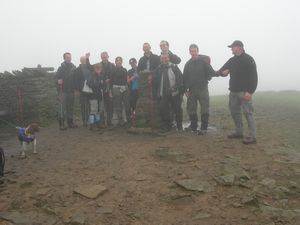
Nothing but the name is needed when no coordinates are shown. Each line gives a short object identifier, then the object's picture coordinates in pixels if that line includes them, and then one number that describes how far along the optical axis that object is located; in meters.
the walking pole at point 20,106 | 15.54
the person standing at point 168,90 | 11.09
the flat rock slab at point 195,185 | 6.74
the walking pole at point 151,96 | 11.83
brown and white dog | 9.48
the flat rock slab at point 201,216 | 5.73
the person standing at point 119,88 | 12.54
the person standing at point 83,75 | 12.92
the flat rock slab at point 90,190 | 6.52
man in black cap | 9.57
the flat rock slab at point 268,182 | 6.81
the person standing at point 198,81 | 10.75
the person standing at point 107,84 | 12.73
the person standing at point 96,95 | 12.52
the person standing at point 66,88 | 13.32
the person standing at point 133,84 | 12.24
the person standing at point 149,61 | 11.95
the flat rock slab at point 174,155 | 8.44
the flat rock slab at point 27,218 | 5.62
